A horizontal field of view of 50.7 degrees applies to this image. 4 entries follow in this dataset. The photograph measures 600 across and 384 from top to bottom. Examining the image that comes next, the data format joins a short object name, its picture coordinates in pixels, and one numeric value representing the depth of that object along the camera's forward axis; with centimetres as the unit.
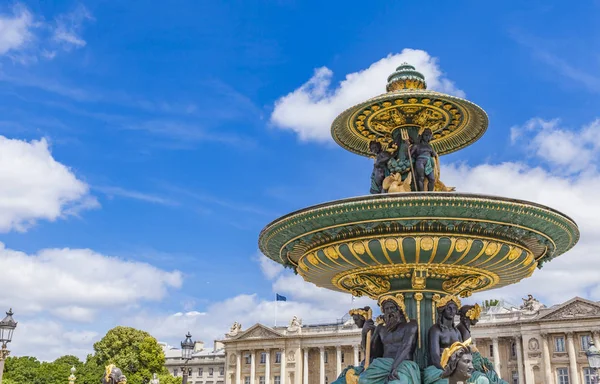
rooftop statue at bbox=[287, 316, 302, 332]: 7988
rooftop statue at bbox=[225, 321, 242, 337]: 8374
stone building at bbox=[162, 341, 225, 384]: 8794
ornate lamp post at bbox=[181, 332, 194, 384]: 2087
